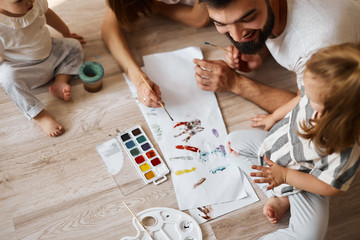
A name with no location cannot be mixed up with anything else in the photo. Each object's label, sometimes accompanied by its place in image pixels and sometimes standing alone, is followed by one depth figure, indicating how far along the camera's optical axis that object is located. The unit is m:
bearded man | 1.03
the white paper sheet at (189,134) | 1.26
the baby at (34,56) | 1.21
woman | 1.37
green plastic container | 1.34
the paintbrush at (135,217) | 1.18
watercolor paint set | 1.29
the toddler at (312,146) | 0.81
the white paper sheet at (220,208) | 1.22
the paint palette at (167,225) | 1.17
